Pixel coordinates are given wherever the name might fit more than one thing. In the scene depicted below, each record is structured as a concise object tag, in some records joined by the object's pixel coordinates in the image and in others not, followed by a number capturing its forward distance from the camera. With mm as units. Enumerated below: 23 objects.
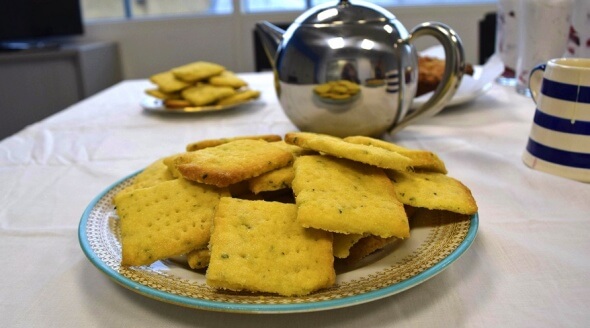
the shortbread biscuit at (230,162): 489
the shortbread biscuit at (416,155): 544
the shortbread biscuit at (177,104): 1092
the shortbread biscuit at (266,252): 391
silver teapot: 776
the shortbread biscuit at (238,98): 1108
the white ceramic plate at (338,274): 379
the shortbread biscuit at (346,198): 416
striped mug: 652
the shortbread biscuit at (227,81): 1150
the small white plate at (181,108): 1074
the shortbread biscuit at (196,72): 1135
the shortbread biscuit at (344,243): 433
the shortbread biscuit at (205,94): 1089
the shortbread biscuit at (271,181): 504
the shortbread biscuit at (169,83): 1117
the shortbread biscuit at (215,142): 641
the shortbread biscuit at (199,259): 448
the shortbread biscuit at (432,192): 485
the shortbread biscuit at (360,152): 493
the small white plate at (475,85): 1023
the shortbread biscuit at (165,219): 438
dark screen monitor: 2584
